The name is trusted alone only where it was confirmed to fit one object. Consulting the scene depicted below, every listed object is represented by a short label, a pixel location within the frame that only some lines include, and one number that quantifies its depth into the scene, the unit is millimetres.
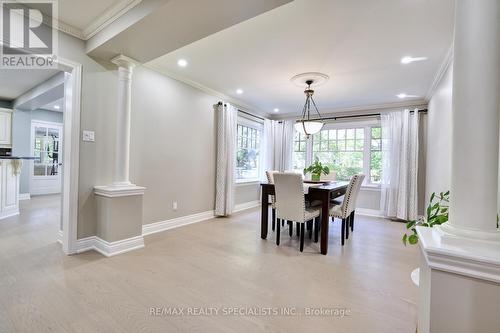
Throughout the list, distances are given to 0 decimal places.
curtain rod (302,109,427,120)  4709
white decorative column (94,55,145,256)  2760
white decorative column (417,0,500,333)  917
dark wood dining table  2938
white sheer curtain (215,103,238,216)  4660
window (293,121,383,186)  5375
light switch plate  2794
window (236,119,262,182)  5633
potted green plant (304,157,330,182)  3735
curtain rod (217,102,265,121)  4672
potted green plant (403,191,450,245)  1354
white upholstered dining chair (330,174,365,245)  3254
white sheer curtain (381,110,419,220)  4660
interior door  6512
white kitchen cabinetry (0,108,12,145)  5762
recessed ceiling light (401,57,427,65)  2979
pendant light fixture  3641
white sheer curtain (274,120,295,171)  6230
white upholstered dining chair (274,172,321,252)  2955
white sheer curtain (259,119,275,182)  6230
